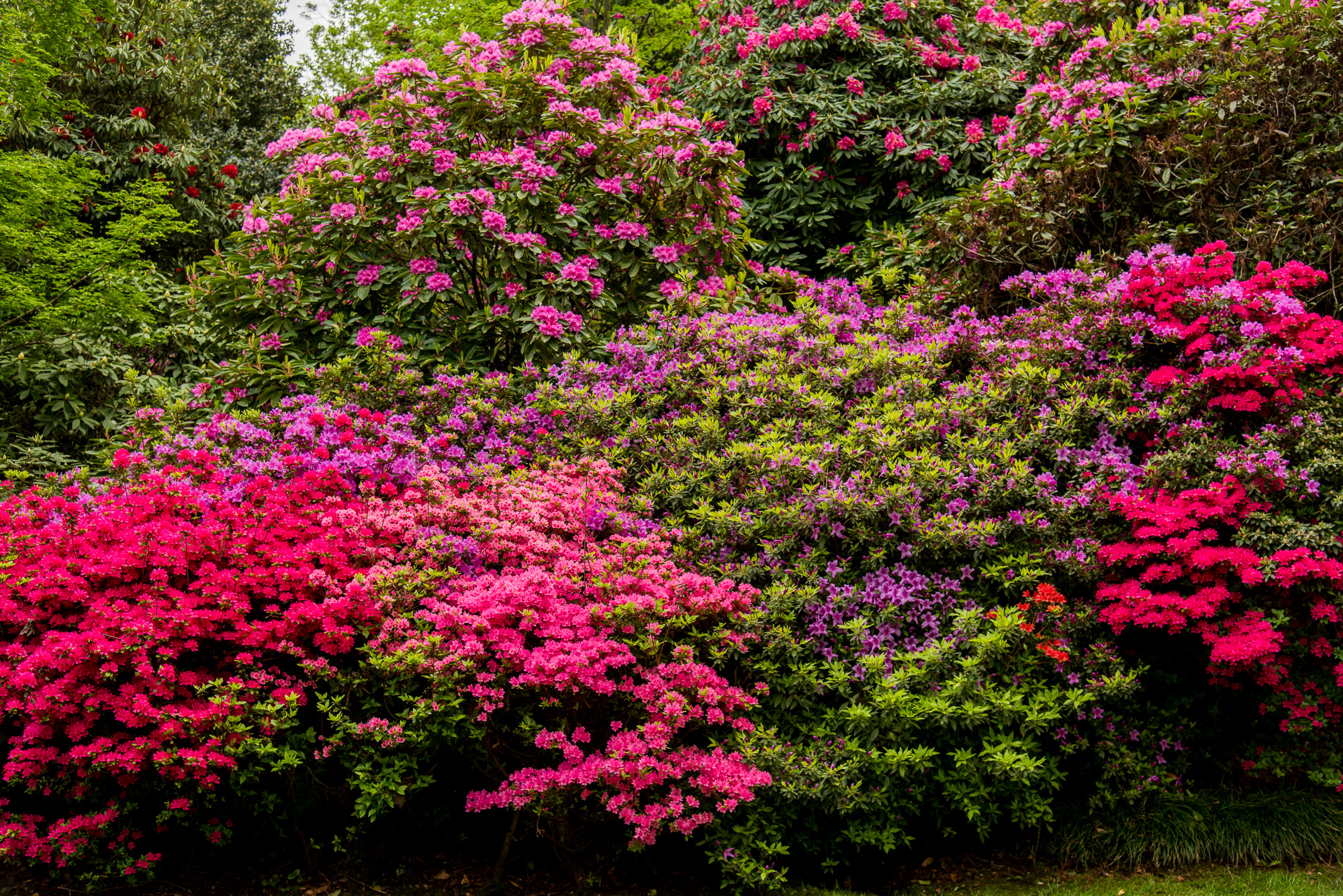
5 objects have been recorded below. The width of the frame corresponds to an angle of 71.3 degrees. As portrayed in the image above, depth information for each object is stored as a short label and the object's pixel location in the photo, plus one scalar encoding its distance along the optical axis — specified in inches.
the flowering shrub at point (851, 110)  373.4
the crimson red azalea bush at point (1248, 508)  164.7
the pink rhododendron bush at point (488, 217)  260.1
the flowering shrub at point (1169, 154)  237.3
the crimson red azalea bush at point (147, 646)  149.3
